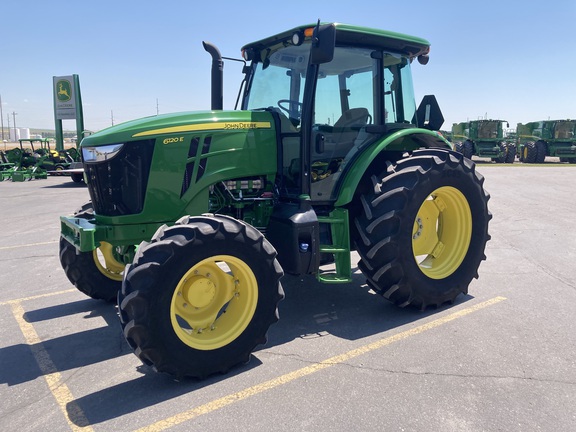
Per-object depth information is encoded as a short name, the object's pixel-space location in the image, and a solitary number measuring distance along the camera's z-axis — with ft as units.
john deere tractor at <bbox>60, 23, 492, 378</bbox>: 10.66
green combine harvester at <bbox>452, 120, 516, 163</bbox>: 87.30
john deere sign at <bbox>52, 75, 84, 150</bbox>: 74.33
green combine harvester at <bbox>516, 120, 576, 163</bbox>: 89.15
